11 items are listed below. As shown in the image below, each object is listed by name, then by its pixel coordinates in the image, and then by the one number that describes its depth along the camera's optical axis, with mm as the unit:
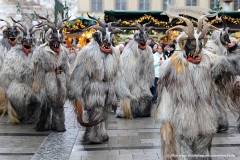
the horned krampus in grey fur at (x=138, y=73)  10734
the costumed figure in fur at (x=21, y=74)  9922
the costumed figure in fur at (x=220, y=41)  9773
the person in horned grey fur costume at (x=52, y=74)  8898
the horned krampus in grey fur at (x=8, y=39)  11320
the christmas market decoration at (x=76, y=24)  17625
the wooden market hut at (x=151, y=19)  16703
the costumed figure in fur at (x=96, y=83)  7949
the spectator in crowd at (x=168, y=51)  13388
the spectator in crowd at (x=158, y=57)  13422
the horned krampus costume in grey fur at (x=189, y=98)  5570
